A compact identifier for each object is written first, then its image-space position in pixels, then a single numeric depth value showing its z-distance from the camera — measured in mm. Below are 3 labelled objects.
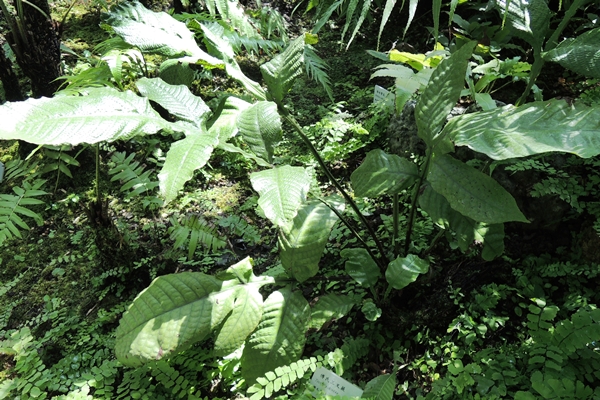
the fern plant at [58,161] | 2486
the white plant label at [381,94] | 2658
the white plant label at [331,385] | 1351
